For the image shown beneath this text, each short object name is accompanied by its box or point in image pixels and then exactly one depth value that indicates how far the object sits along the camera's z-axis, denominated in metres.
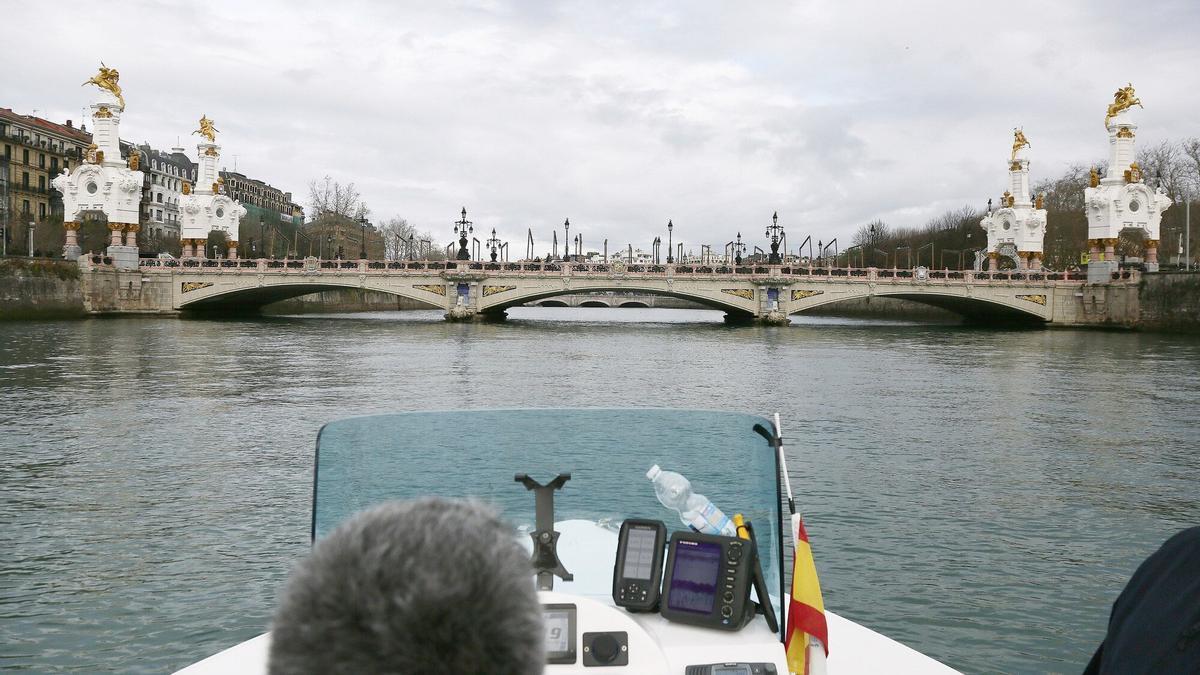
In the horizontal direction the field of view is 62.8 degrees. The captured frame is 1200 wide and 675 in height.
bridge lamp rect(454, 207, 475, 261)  55.69
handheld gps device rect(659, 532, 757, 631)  2.71
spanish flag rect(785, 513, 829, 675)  2.56
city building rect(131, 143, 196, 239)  84.75
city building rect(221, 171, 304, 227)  98.25
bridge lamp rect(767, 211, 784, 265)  53.62
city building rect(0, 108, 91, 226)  59.56
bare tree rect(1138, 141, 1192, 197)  60.12
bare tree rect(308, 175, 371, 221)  80.69
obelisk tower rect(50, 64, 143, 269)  48.53
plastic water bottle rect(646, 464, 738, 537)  2.91
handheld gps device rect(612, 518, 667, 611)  2.78
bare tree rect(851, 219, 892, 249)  97.69
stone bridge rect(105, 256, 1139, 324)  46.66
